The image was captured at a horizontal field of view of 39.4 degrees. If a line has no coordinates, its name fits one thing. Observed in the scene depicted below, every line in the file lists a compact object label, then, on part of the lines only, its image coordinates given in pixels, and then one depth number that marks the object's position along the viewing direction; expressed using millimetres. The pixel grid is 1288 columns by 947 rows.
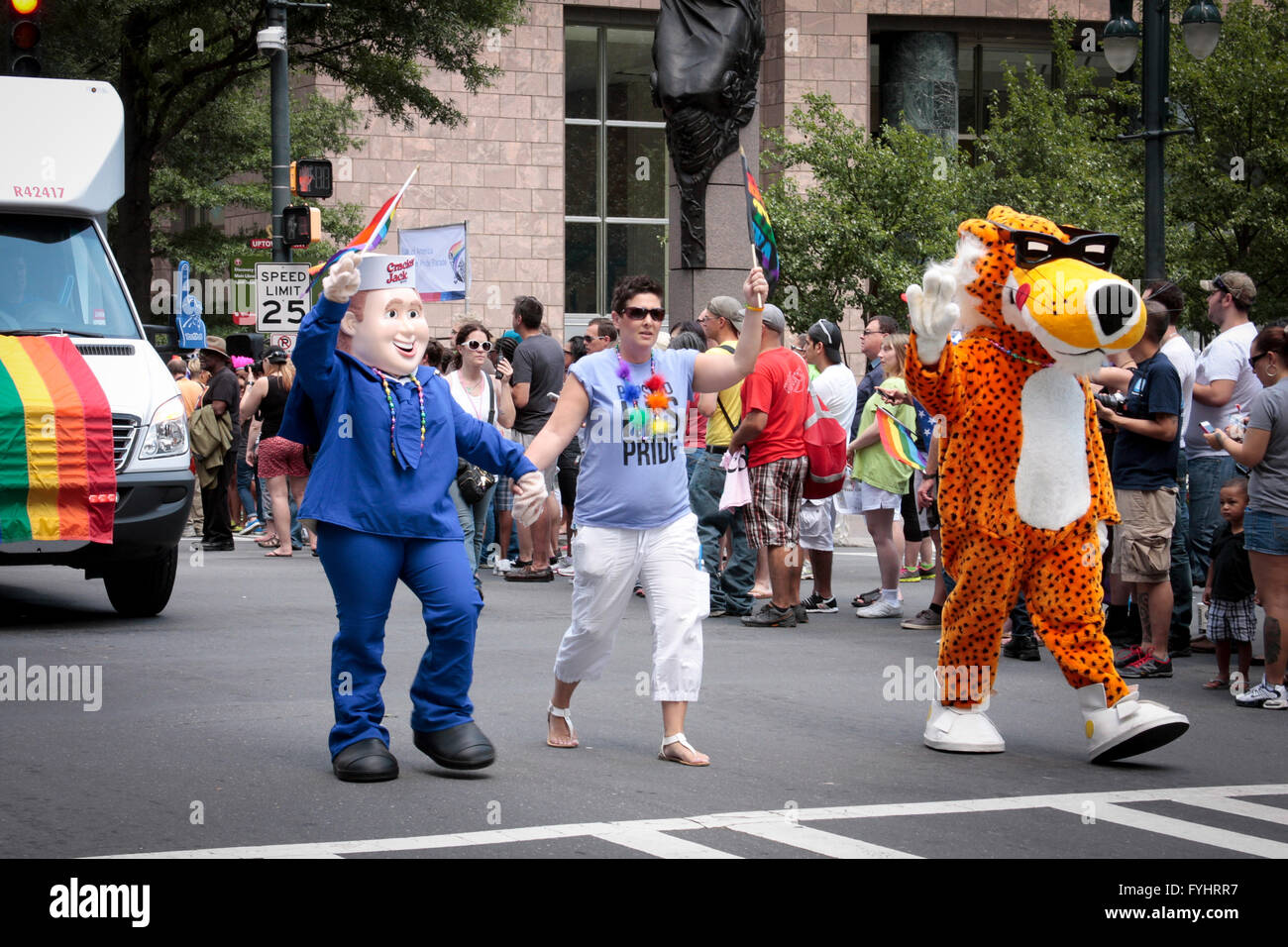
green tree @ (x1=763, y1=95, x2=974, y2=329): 24847
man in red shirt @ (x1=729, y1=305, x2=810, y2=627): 11477
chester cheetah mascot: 7207
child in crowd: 9055
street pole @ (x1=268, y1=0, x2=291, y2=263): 20766
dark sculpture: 16344
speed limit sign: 19984
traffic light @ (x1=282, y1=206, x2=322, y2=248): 20453
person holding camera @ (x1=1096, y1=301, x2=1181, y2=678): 9312
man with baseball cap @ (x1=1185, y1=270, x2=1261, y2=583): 10492
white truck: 10898
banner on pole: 21516
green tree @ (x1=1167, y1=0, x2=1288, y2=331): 24125
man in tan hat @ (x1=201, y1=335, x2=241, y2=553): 17266
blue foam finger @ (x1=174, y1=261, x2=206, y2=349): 26031
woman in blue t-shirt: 7219
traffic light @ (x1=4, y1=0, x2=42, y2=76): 12633
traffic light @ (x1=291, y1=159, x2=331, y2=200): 20781
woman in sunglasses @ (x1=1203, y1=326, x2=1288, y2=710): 8414
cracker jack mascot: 6703
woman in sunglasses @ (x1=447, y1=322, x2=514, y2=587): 13664
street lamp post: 15172
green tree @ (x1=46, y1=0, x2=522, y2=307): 24266
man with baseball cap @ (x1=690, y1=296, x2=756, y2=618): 12047
